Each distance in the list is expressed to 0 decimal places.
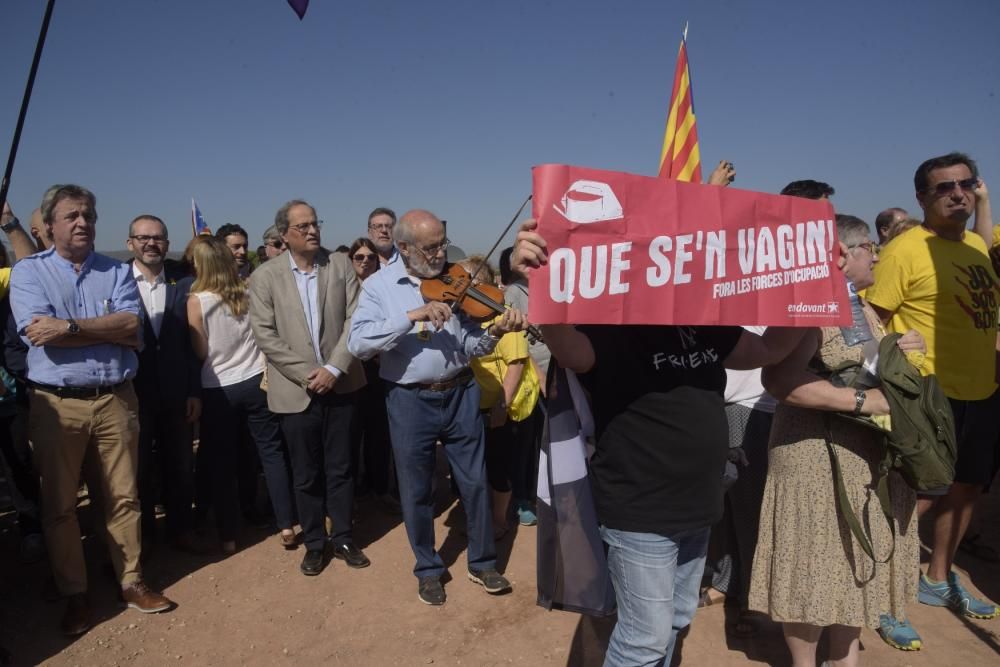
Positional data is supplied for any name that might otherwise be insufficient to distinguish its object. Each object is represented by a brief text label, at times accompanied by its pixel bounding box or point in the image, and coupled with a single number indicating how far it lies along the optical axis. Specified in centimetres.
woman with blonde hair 455
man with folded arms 356
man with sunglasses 363
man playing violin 373
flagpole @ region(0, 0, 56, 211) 310
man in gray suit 429
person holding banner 226
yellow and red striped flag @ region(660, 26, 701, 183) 450
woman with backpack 257
